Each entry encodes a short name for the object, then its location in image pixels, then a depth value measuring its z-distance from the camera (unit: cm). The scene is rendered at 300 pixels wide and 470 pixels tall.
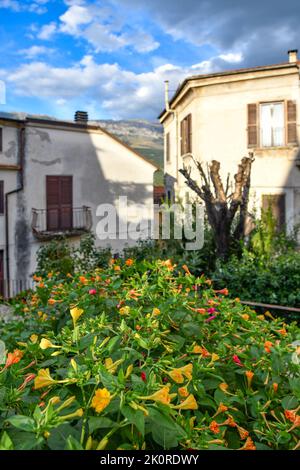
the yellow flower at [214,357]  171
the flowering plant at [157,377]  114
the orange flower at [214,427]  134
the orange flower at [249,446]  130
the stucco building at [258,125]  1421
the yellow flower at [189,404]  126
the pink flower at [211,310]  238
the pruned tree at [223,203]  822
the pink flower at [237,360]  182
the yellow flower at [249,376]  167
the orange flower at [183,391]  137
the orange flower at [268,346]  189
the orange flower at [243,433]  144
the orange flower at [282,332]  240
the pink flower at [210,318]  229
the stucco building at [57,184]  1655
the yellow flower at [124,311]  210
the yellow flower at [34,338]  201
